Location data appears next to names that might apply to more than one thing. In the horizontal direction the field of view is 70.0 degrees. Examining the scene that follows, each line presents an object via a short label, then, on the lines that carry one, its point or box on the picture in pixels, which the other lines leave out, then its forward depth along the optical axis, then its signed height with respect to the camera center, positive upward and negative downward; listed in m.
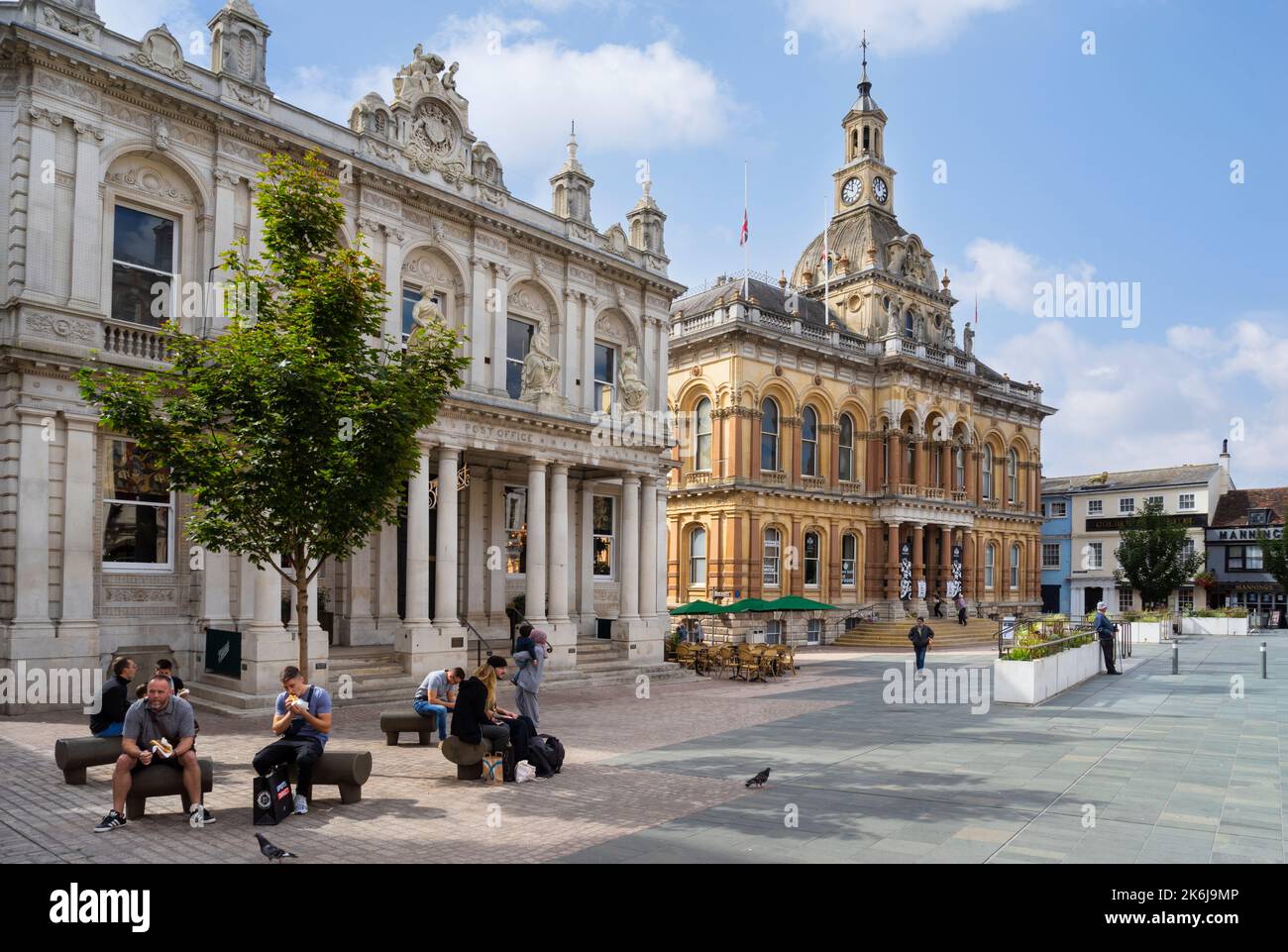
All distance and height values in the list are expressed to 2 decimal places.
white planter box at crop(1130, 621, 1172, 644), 42.22 -4.21
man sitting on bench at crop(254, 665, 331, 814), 9.80 -2.07
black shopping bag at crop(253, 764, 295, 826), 9.27 -2.62
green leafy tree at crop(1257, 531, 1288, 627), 56.91 -1.05
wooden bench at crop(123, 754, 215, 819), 9.27 -2.48
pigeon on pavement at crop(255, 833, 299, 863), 7.88 -2.66
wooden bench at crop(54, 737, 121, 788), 10.59 -2.47
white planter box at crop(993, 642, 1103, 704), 19.86 -3.10
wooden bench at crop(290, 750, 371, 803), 10.12 -2.55
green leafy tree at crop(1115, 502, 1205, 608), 56.75 -1.13
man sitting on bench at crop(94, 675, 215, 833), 9.20 -2.07
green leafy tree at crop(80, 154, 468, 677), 11.91 +1.73
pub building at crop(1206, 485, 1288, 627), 63.38 -0.93
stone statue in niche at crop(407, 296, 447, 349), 20.38 +5.23
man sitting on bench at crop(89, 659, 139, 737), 10.71 -1.91
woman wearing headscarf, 13.25 -2.01
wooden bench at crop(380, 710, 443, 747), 13.95 -2.77
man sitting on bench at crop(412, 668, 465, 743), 13.92 -2.41
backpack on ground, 12.21 -2.80
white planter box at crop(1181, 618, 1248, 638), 48.09 -4.56
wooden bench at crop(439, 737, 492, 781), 11.59 -2.67
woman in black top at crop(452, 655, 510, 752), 11.55 -2.23
